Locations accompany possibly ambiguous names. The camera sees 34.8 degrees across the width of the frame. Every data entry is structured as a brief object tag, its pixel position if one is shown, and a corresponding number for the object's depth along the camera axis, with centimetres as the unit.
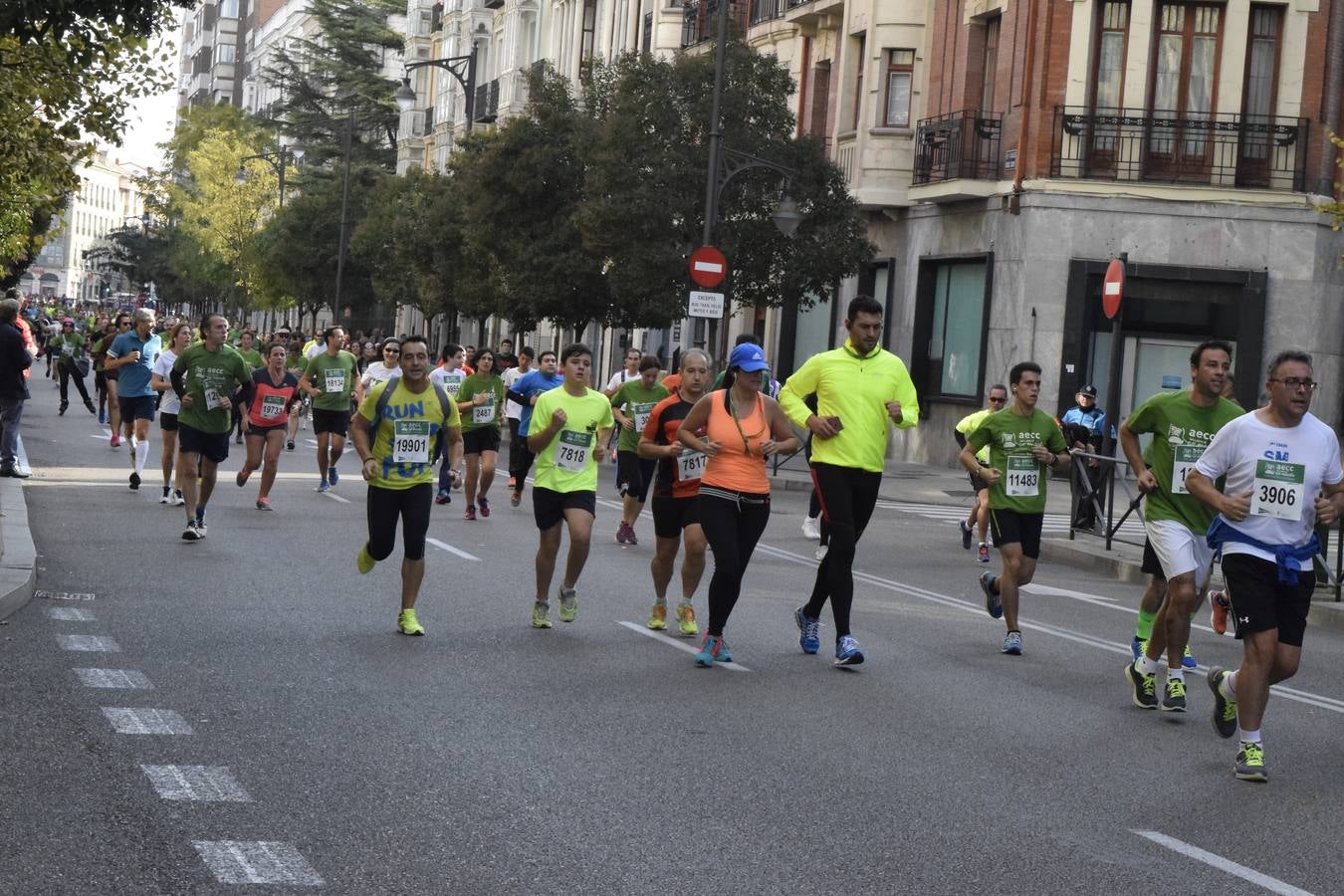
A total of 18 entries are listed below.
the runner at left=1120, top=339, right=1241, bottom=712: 995
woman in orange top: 1095
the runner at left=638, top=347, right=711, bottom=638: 1212
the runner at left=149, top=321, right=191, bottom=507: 1955
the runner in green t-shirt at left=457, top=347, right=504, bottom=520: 2047
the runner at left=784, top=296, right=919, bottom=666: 1112
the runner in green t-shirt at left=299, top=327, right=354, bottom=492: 2248
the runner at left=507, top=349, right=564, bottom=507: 2181
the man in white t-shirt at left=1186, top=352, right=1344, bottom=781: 848
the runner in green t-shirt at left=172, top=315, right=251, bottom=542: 1656
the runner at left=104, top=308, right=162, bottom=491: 2188
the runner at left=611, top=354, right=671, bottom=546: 1714
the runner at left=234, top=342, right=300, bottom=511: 1969
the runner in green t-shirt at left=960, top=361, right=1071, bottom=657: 1212
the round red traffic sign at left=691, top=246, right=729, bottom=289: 3017
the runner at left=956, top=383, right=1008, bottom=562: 1847
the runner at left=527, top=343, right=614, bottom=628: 1209
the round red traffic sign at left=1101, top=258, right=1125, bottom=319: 2114
